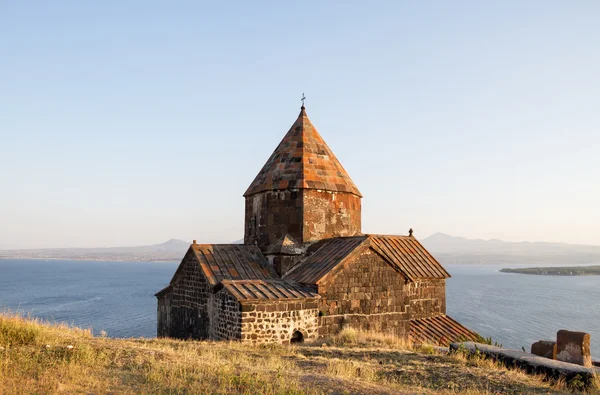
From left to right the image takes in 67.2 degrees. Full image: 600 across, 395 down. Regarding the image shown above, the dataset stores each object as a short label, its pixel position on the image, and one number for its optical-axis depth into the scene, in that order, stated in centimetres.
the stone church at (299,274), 1193
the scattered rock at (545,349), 948
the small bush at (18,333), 798
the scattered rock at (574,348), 905
